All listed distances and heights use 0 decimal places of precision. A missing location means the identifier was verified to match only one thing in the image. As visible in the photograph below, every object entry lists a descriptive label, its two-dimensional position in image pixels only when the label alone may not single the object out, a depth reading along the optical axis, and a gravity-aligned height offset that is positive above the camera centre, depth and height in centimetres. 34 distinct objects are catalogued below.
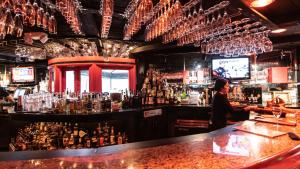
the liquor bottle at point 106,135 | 303 -77
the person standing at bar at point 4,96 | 511 -23
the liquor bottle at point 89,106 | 319 -32
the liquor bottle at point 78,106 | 318 -32
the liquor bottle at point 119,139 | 310 -85
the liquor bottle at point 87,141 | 291 -83
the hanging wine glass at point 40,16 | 207 +79
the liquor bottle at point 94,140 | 292 -81
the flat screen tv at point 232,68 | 554 +52
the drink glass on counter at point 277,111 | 209 -28
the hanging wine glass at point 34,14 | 199 +79
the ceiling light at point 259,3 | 211 +93
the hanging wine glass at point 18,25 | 226 +75
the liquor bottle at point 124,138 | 327 -89
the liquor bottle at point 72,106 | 313 -31
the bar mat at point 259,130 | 166 -43
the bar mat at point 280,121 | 210 -42
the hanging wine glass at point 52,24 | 232 +78
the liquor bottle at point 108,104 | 327 -30
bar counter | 104 -44
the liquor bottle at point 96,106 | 320 -32
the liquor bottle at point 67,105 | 318 -30
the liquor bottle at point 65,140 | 286 -79
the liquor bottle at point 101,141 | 293 -84
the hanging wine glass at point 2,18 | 192 +70
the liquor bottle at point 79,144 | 291 -87
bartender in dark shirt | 318 -41
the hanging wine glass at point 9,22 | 198 +70
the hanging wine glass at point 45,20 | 221 +79
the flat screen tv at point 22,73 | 812 +59
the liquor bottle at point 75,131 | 286 -66
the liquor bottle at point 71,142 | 285 -82
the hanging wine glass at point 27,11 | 190 +79
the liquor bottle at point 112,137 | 301 -80
